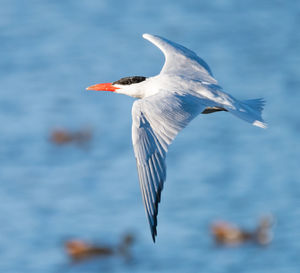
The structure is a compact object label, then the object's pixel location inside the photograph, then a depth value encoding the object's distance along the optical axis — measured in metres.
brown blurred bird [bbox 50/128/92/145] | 16.23
